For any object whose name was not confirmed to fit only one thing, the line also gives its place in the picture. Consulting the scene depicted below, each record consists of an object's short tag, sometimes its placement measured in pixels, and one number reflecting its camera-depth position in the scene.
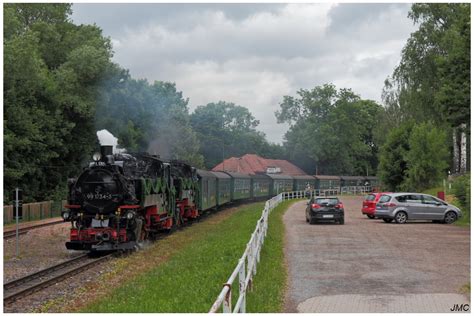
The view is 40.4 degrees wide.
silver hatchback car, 27.83
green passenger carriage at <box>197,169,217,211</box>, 32.25
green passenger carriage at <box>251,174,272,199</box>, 56.23
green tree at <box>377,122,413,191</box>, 46.84
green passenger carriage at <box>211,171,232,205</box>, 40.09
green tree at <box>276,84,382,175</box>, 86.00
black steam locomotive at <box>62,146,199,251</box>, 18.59
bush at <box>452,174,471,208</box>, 27.64
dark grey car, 27.89
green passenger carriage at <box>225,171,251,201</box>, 46.86
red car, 30.22
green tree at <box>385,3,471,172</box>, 43.97
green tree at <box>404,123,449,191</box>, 42.06
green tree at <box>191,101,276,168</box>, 102.12
